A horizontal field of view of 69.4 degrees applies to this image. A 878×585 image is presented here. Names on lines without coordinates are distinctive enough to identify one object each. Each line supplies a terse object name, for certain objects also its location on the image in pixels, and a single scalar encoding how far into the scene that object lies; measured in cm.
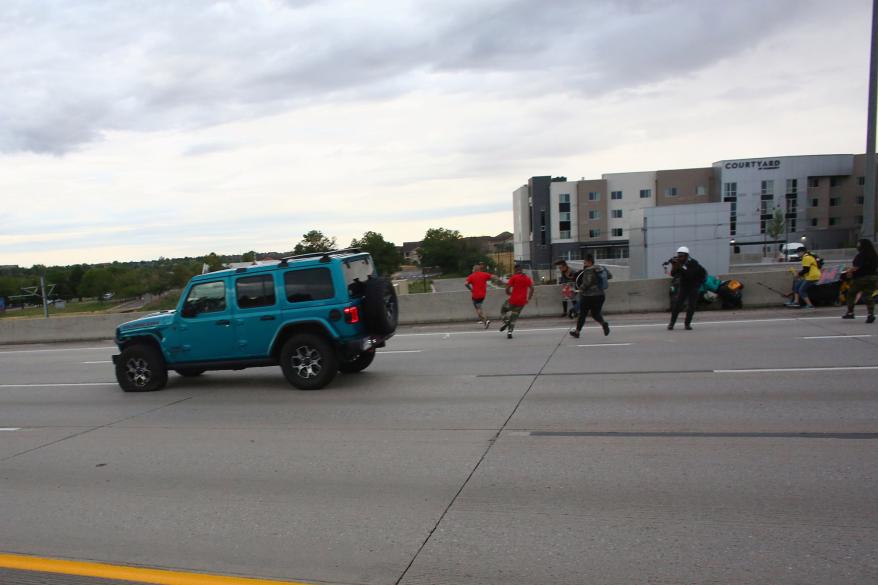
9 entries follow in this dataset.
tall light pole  1542
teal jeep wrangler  930
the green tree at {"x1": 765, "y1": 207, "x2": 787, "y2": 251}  7741
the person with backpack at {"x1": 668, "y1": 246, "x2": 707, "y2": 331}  1312
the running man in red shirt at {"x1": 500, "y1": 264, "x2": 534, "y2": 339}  1412
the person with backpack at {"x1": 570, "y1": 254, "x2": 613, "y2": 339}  1298
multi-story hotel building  8225
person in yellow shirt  1606
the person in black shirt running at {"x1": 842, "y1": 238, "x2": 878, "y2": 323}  1302
